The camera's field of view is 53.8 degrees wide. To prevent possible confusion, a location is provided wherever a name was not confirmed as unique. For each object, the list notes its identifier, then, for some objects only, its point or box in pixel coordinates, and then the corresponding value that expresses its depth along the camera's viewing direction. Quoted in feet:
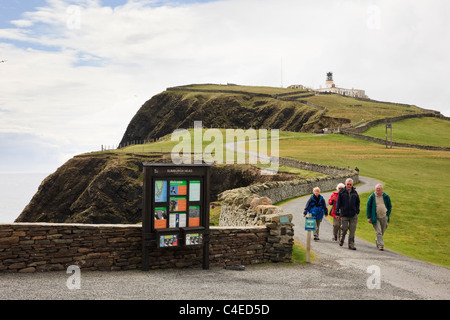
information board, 41.14
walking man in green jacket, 55.52
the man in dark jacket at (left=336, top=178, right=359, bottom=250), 54.19
